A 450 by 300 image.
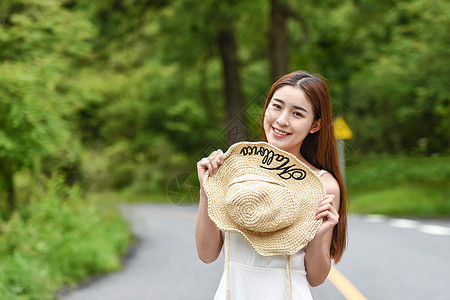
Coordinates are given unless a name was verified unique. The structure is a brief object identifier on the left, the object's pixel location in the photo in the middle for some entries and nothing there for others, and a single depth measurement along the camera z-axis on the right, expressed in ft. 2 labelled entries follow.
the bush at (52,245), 18.54
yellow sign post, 52.75
